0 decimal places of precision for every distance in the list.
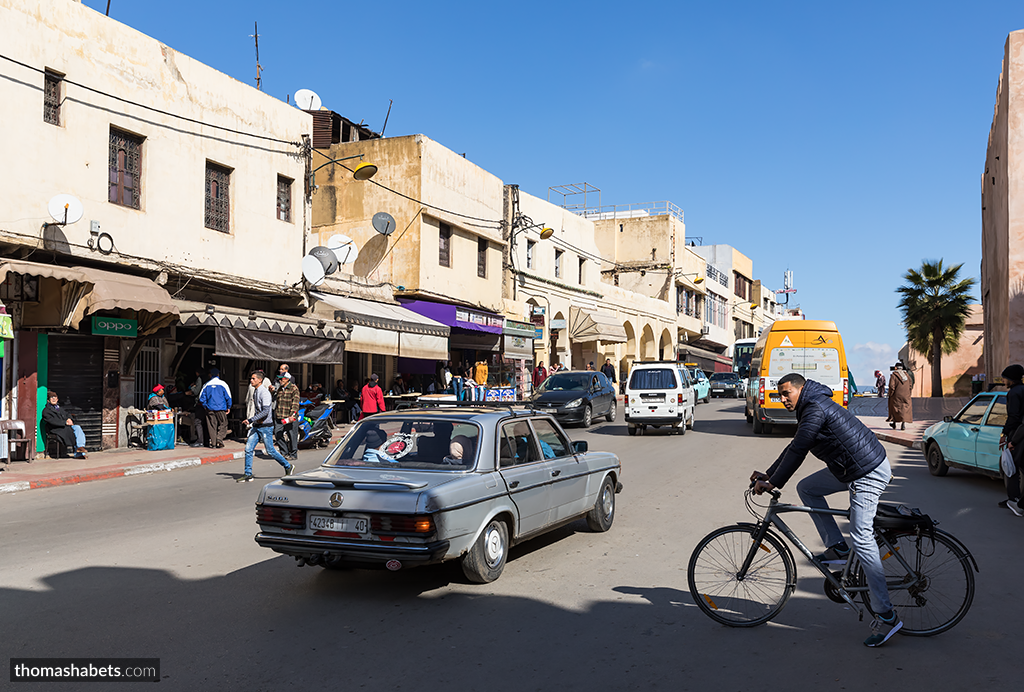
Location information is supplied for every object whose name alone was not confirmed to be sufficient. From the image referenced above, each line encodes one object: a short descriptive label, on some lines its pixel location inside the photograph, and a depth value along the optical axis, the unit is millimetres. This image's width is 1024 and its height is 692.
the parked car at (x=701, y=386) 37781
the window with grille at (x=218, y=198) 19078
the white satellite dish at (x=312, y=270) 21336
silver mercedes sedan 5734
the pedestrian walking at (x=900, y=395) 21266
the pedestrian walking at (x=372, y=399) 19469
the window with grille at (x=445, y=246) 29281
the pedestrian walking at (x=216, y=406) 17812
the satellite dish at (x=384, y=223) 26672
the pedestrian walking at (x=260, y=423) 12828
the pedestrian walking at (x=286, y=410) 13664
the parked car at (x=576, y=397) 23359
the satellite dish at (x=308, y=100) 25938
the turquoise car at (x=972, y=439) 11664
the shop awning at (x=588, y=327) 39000
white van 21125
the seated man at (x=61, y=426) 15219
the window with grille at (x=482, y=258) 31922
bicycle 5129
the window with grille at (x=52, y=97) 15156
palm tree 42906
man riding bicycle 4996
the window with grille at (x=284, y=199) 21625
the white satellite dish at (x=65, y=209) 14609
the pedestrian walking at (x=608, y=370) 36266
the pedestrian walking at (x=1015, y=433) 9398
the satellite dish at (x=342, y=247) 23641
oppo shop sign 15883
